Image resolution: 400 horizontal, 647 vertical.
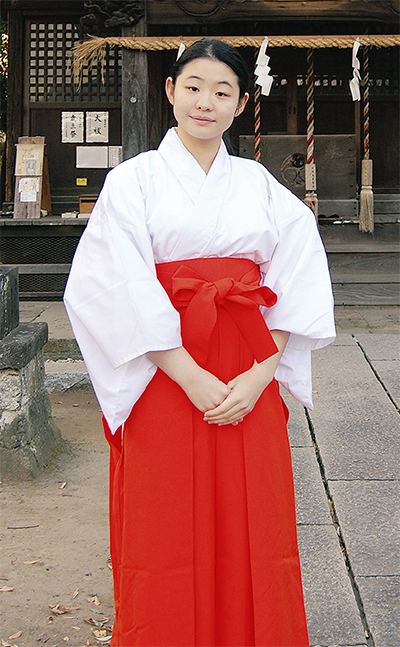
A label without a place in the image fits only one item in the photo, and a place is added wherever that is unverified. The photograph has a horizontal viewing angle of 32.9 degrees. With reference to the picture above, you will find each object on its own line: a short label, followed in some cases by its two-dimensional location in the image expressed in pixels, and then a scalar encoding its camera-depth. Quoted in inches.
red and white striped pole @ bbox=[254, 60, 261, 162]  278.5
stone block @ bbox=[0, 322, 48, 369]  136.3
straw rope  258.1
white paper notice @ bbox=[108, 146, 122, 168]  324.5
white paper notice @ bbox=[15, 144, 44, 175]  311.1
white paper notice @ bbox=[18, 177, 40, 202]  309.1
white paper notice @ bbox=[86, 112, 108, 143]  321.4
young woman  70.9
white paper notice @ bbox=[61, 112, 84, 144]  322.0
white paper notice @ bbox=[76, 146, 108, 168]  325.4
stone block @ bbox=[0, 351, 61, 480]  137.9
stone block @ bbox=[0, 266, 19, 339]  138.4
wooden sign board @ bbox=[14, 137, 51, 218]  308.5
